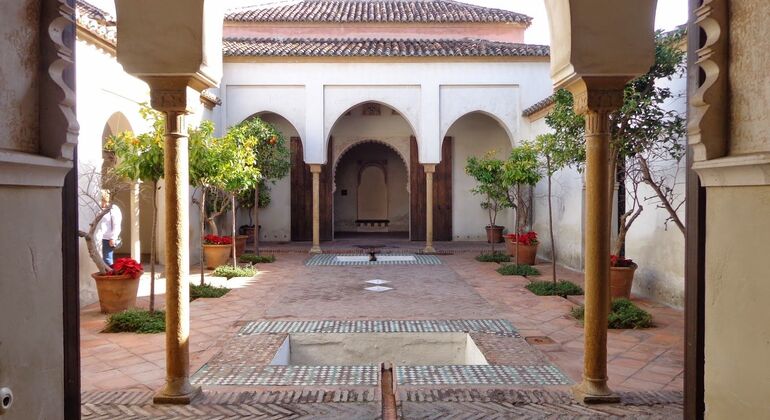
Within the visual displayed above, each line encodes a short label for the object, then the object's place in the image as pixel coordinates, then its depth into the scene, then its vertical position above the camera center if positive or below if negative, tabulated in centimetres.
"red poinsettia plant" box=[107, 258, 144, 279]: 783 -78
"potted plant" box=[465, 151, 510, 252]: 1377 +82
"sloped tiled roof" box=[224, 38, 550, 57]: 1588 +447
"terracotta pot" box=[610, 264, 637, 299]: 841 -103
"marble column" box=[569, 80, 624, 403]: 451 -19
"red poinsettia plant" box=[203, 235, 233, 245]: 1272 -65
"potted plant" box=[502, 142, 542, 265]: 1184 +84
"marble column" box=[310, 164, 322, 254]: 1567 +3
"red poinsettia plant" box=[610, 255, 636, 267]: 852 -77
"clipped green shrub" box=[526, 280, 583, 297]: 930 -127
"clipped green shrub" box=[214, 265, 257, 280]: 1136 -119
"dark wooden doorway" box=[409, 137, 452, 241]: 1853 +30
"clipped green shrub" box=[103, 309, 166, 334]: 689 -133
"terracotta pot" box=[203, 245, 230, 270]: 1241 -93
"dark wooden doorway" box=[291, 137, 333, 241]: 1831 +44
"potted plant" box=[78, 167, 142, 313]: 770 -89
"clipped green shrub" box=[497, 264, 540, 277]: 1162 -122
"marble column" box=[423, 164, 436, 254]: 1555 -25
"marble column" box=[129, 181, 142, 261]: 1052 -20
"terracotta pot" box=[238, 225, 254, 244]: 1681 -61
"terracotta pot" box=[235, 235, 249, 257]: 1403 -82
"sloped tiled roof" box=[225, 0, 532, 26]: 2047 +712
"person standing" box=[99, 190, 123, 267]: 926 -30
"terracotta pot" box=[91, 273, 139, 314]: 768 -106
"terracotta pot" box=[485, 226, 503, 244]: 1775 -71
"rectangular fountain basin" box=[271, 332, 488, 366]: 673 -160
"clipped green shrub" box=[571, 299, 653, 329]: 701 -131
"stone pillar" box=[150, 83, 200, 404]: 452 -18
